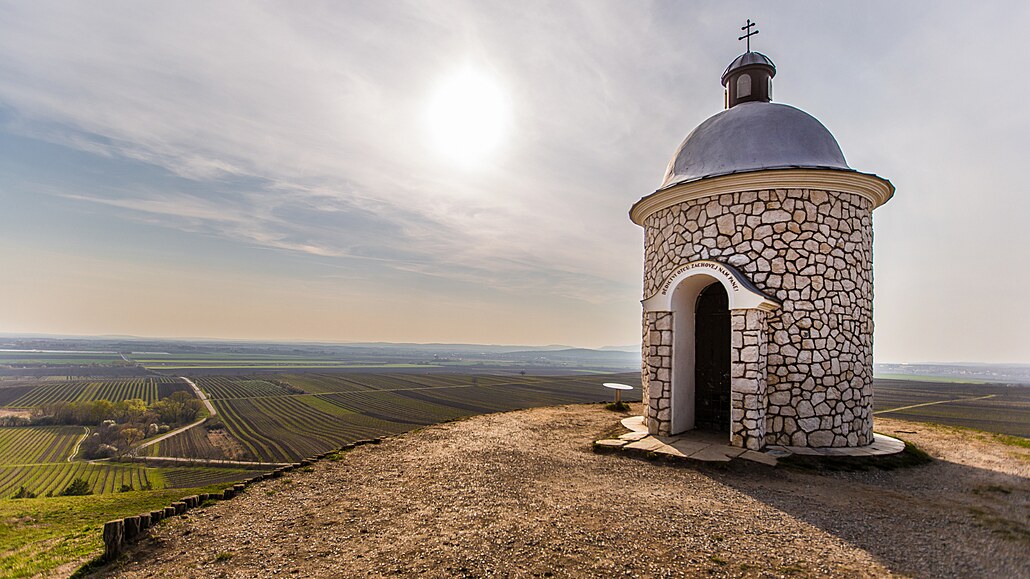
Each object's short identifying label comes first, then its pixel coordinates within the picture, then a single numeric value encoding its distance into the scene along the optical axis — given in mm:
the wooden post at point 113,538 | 4484
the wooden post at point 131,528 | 4720
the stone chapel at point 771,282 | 8250
